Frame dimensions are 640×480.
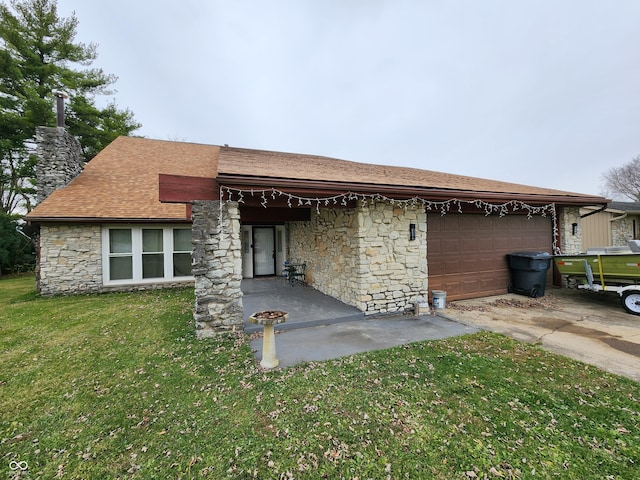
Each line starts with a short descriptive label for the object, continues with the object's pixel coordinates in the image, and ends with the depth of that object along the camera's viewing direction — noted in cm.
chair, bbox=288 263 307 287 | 818
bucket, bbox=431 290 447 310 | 582
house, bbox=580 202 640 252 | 1110
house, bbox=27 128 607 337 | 430
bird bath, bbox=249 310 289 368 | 330
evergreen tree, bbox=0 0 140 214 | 1259
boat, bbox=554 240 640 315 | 519
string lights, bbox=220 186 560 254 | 444
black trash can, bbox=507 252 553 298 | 655
